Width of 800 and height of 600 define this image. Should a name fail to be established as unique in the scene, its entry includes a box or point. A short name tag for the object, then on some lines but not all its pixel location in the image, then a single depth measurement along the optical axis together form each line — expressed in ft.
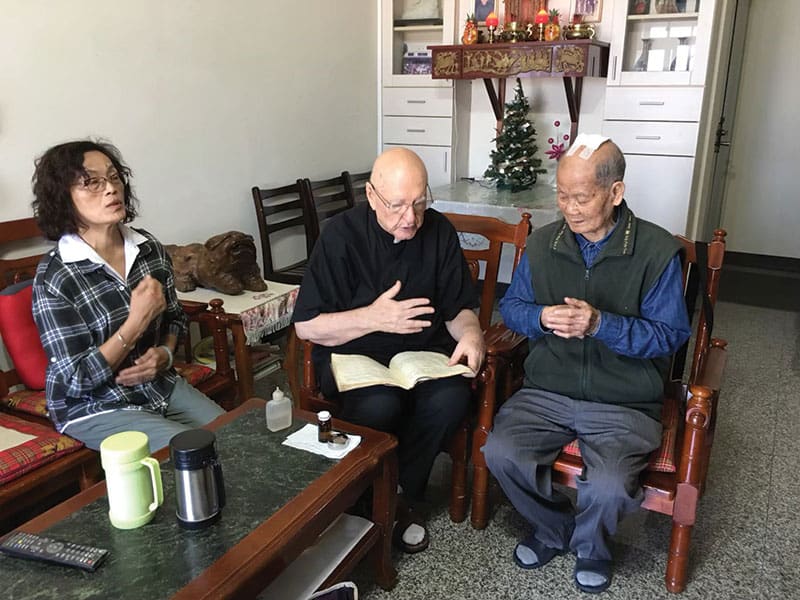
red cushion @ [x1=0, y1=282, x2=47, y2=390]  5.98
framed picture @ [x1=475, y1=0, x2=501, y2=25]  12.71
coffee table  3.57
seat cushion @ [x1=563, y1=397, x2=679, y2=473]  5.30
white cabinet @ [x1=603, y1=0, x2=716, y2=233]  11.43
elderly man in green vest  5.30
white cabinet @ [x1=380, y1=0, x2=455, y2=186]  13.39
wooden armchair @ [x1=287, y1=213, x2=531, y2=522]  5.92
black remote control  3.63
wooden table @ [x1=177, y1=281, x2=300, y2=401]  8.55
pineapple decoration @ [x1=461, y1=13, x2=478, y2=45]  12.14
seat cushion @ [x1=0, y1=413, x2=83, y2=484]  5.12
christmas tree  12.66
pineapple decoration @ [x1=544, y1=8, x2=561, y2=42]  11.64
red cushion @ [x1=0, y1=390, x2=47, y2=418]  6.08
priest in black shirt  5.72
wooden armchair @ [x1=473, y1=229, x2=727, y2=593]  5.03
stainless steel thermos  3.91
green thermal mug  3.88
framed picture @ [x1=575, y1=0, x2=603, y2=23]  12.09
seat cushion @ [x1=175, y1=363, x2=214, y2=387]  6.81
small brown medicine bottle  4.94
